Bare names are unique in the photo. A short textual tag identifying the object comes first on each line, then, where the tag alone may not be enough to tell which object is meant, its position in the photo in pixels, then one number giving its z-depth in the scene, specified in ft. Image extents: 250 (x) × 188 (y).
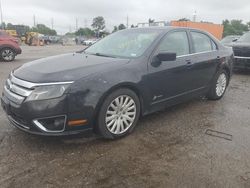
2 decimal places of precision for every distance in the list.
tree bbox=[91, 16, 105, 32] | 233.10
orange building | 54.36
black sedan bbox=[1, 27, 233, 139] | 7.49
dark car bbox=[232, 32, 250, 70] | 21.62
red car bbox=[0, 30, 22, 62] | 29.74
